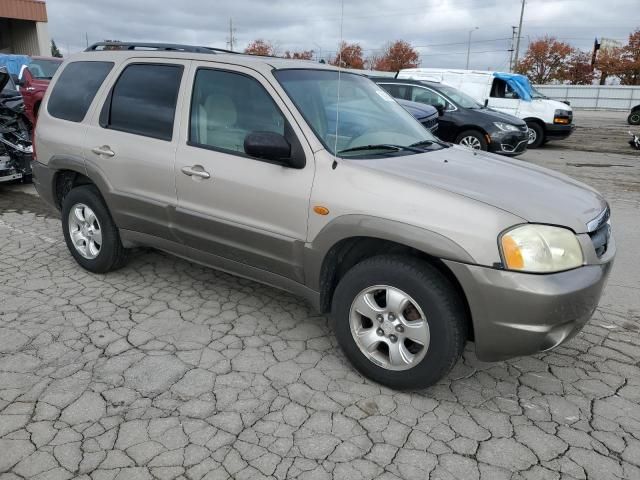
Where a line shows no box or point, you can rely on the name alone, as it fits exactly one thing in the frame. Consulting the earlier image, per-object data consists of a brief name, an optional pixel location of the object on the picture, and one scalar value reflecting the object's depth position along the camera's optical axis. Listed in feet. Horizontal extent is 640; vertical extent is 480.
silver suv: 8.63
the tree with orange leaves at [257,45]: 183.21
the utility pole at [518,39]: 165.40
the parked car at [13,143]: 24.54
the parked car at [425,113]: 29.27
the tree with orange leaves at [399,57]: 201.77
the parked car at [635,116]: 73.15
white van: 46.80
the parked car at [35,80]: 27.96
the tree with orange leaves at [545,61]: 183.01
